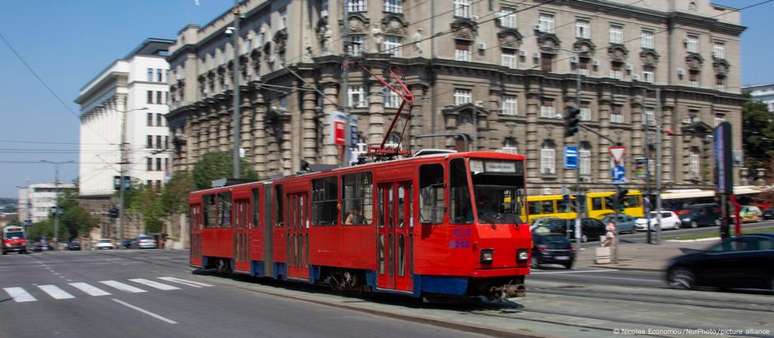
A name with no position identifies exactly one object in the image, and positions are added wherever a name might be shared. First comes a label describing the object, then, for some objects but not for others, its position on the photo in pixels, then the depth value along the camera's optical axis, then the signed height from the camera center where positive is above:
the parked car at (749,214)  60.03 -0.46
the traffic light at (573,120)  29.22 +3.28
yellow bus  56.69 +0.20
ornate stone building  53.12 +9.85
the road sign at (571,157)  34.00 +2.21
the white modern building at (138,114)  111.94 +14.04
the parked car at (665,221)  59.88 -0.96
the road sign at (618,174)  29.72 +1.29
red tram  14.64 -0.35
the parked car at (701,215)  61.41 -0.54
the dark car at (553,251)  30.73 -1.63
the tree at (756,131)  80.25 +7.85
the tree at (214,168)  59.17 +3.16
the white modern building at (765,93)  122.50 +18.23
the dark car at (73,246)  87.81 -3.91
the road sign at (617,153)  28.97 +2.02
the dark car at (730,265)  17.58 -1.32
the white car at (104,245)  77.94 -3.36
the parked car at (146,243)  72.75 -2.95
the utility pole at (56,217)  101.77 -0.79
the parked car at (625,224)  56.62 -1.10
